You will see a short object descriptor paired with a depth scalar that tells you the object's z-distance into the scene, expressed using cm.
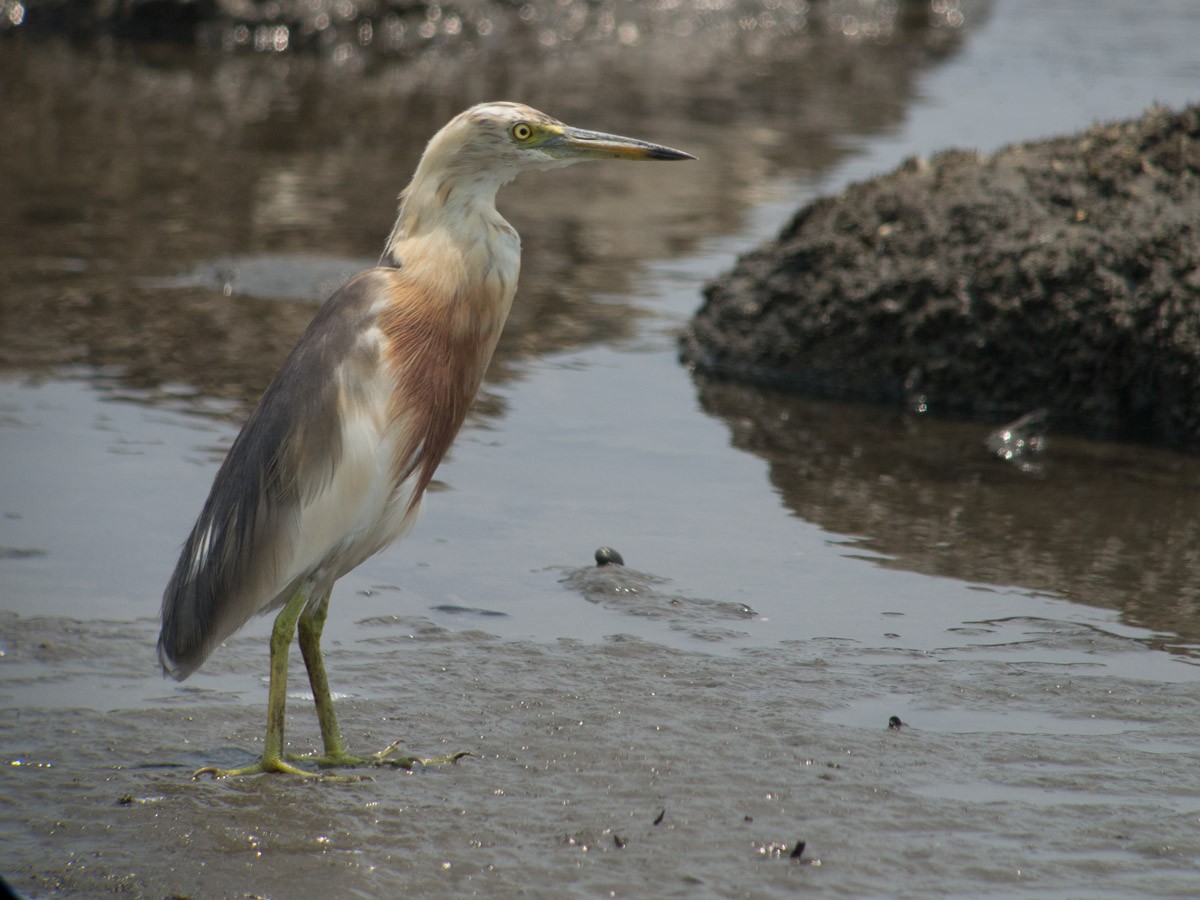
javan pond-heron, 878
